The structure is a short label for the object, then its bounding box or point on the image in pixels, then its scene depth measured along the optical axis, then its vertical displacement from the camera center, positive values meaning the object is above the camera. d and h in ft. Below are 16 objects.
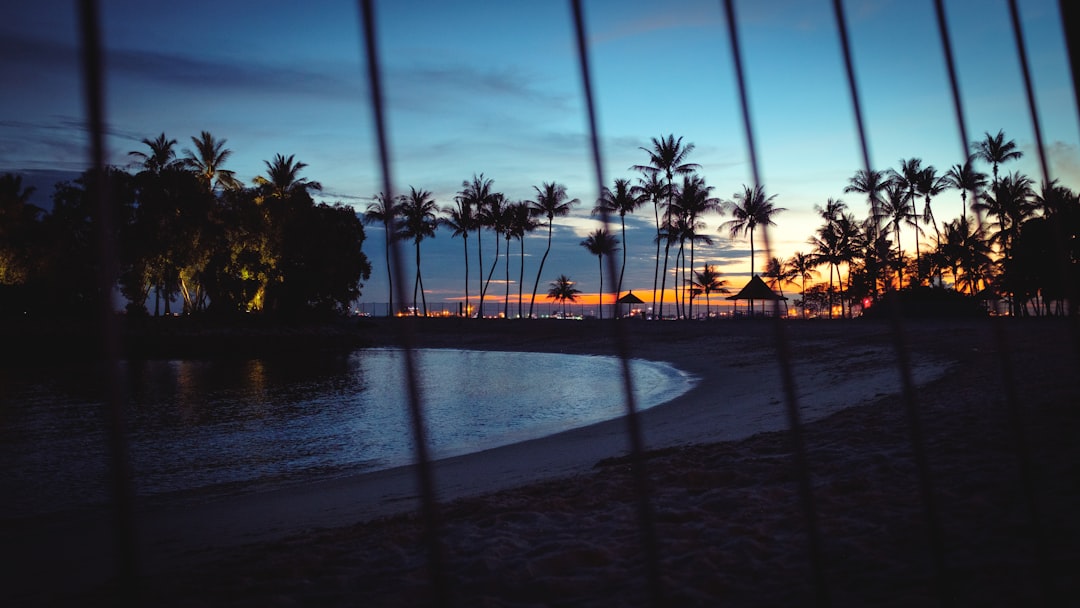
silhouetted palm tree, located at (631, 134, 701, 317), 153.28 +42.62
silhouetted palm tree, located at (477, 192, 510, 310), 194.39 +42.24
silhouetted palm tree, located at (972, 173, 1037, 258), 109.60 +20.26
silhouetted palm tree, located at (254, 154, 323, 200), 139.74 +43.14
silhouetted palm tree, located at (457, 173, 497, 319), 195.11 +48.52
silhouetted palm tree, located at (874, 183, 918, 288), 137.59 +24.84
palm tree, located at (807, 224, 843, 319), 162.30 +19.71
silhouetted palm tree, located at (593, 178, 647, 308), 162.91 +35.94
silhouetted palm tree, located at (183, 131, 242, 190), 125.39 +43.00
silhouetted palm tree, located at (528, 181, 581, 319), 188.24 +42.33
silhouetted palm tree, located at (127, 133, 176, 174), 111.04 +41.09
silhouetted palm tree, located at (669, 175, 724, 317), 156.97 +32.26
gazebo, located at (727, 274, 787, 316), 121.29 +7.15
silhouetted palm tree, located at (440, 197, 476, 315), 198.59 +43.13
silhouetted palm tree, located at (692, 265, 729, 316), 224.94 +17.65
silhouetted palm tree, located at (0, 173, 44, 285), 107.64 +27.05
